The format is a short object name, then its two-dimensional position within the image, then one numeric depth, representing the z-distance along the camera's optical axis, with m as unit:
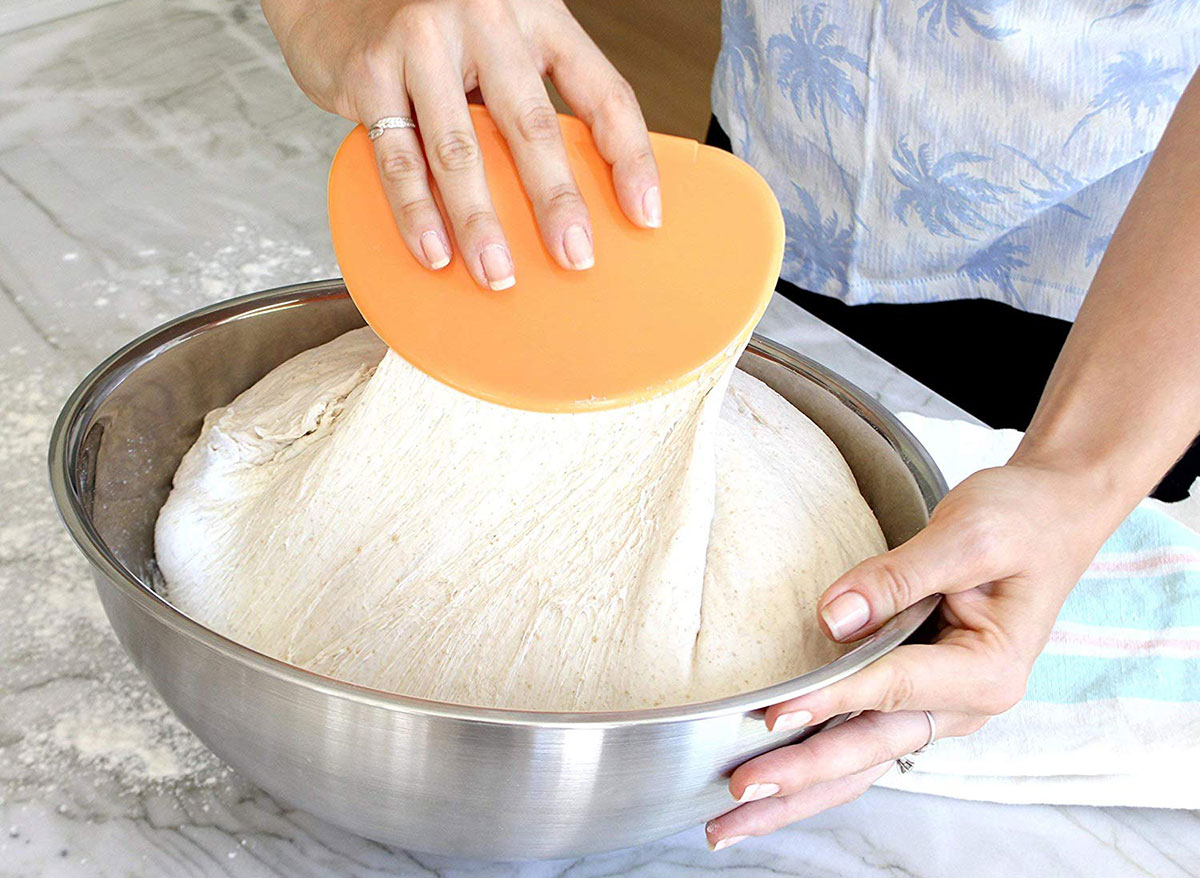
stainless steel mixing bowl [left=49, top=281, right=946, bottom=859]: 0.50
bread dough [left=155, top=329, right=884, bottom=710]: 0.64
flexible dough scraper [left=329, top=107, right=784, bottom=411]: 0.57
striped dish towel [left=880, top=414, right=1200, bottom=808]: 0.72
